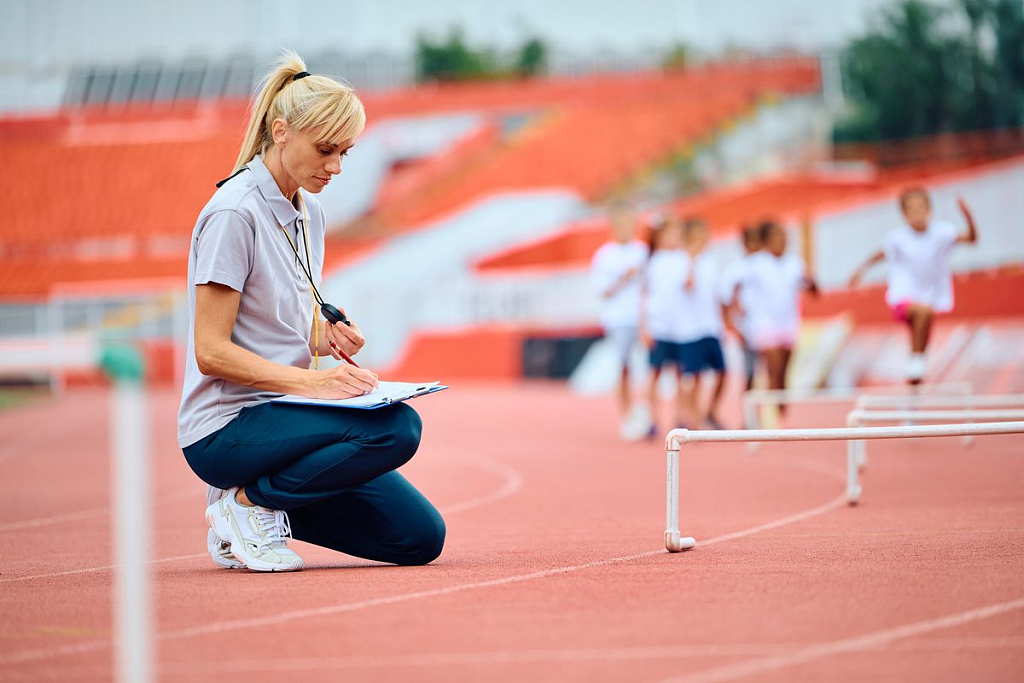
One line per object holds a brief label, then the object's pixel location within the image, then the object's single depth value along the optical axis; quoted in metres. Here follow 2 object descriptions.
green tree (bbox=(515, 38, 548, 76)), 59.31
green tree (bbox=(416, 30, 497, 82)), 60.91
